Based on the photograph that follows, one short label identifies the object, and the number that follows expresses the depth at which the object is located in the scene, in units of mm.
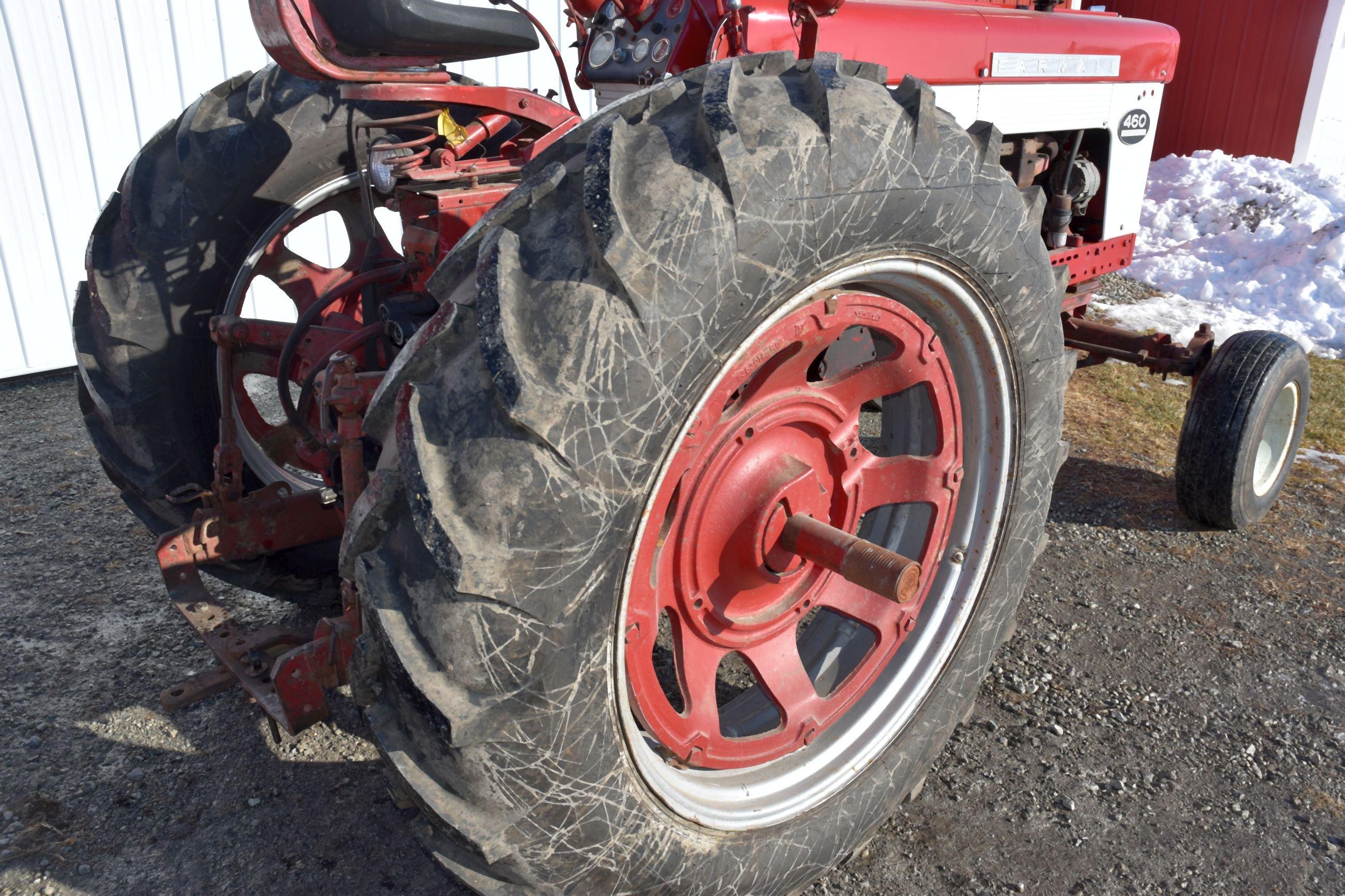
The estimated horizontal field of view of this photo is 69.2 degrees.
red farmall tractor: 1259
